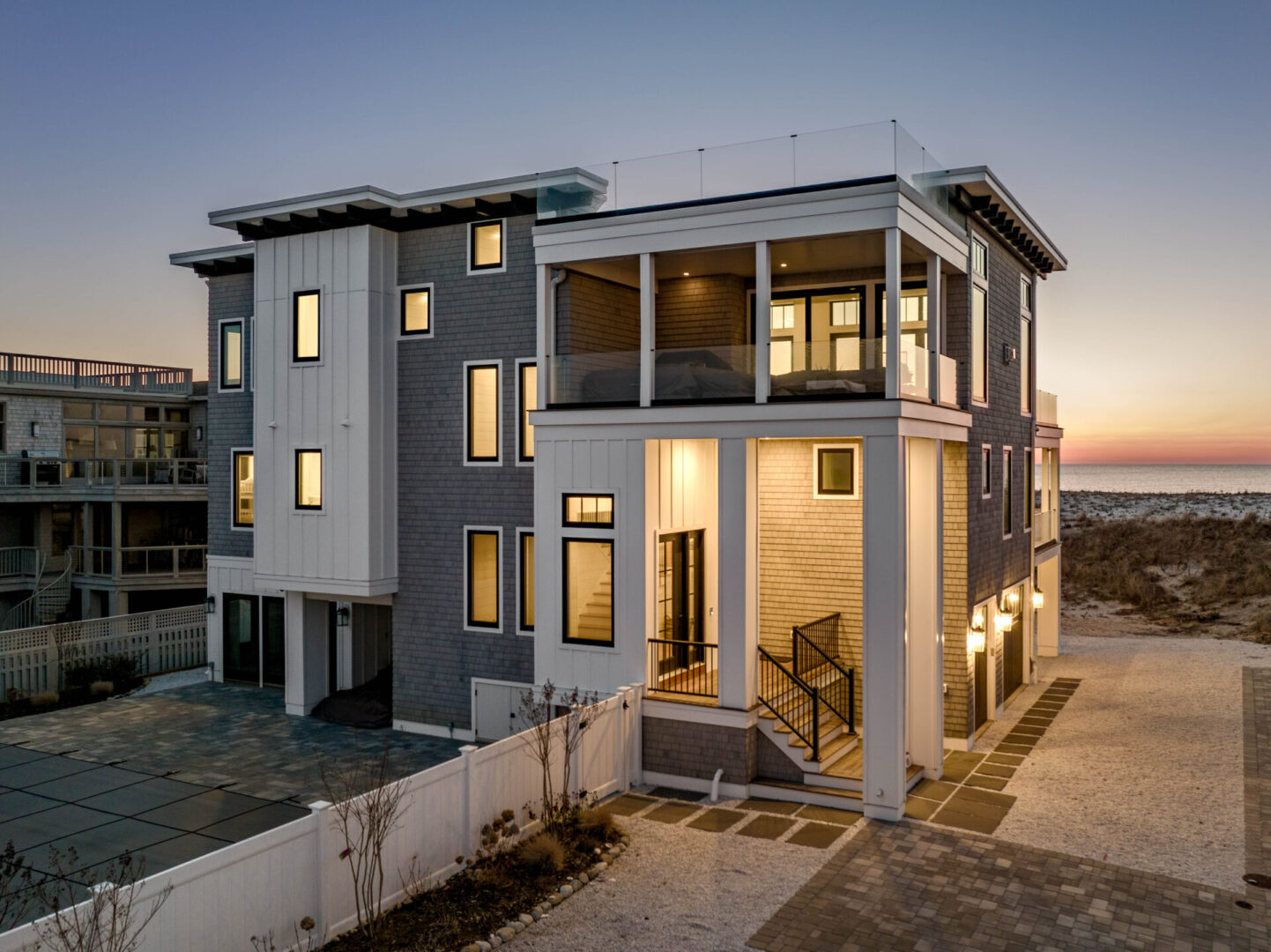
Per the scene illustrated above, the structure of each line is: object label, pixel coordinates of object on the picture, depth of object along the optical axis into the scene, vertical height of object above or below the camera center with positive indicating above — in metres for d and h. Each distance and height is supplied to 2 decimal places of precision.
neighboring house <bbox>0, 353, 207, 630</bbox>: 24.08 -0.55
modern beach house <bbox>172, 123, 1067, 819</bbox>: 11.72 +0.47
